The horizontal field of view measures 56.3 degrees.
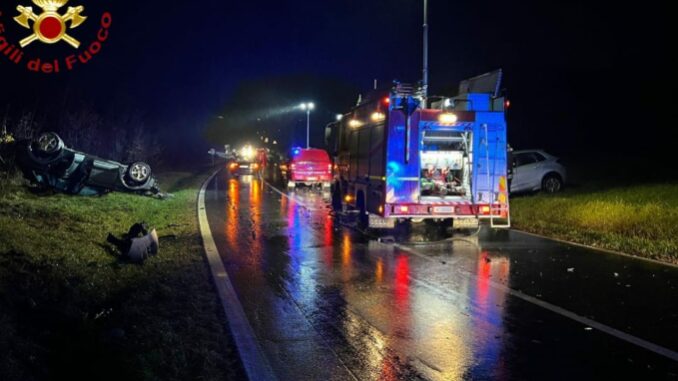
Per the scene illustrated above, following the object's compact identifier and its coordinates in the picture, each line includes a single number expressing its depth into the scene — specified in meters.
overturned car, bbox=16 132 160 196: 17.41
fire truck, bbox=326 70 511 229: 12.70
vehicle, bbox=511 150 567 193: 20.48
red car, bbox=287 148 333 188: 29.81
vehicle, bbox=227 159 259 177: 43.25
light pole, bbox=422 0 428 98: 19.66
